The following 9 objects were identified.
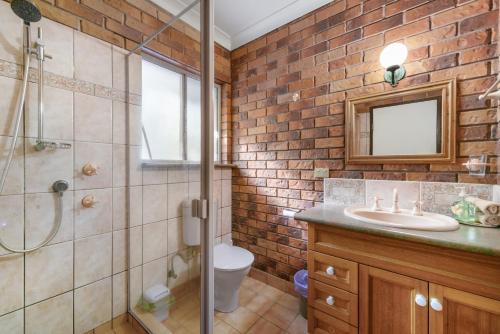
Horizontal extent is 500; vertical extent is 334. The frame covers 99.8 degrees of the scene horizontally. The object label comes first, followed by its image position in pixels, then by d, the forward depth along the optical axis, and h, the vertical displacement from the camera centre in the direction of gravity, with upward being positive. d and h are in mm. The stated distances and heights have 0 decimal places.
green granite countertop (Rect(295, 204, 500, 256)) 836 -317
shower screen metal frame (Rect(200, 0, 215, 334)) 900 +57
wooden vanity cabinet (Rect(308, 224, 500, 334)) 858 -585
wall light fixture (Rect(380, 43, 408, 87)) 1376 +695
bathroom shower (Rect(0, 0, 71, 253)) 1040 +464
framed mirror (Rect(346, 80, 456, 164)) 1272 +269
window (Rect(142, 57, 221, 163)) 1109 +310
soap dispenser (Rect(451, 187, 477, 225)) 1120 -249
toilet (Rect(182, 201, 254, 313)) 1528 -799
